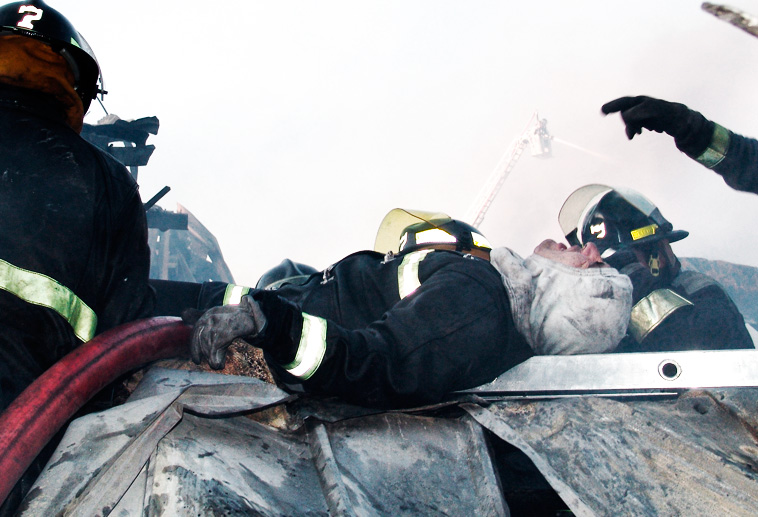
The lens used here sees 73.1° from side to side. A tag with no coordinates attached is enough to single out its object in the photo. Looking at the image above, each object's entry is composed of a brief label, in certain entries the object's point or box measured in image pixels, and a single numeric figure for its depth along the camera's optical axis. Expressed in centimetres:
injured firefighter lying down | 176
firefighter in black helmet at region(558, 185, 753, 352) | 354
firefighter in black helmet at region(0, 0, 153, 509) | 163
